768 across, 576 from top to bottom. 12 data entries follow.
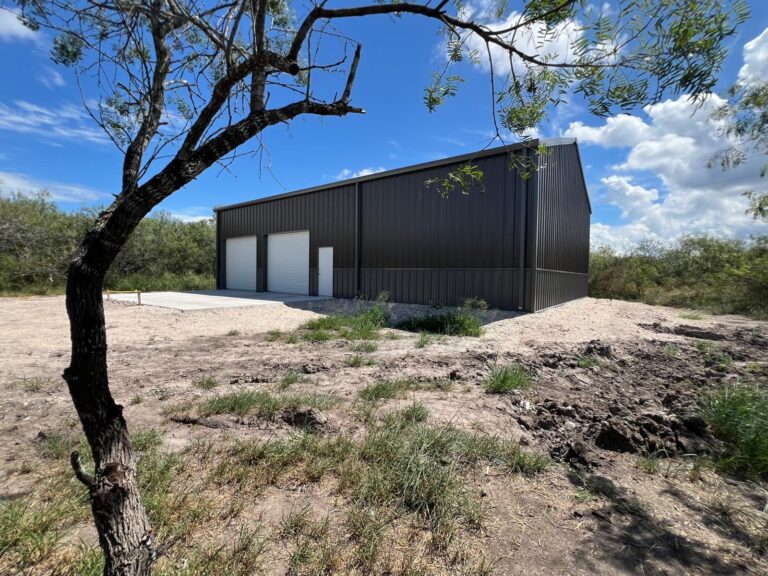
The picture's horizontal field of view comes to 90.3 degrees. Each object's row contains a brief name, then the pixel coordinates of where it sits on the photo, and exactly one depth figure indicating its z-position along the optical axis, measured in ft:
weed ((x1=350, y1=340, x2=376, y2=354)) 19.88
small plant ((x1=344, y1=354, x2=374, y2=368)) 16.67
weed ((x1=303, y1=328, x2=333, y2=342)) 22.84
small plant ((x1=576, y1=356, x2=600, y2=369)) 17.54
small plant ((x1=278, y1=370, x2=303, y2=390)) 13.61
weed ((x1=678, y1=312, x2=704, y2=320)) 36.60
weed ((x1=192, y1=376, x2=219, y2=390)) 13.42
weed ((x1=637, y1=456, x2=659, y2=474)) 8.64
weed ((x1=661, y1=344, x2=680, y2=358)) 20.13
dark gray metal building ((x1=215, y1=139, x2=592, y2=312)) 36.01
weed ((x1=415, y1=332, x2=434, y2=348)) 21.36
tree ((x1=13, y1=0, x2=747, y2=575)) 4.33
